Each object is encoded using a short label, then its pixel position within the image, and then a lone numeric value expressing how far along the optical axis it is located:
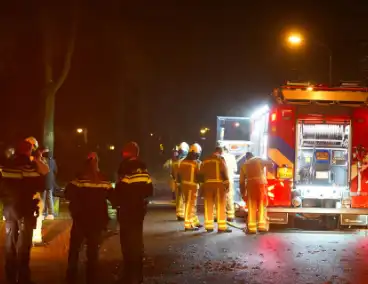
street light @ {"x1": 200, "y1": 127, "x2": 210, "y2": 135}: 63.13
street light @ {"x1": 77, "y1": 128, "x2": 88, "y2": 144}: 42.96
